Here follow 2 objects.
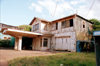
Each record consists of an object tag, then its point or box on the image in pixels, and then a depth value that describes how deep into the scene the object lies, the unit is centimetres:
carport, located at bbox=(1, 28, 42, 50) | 1028
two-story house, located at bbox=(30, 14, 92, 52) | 1188
